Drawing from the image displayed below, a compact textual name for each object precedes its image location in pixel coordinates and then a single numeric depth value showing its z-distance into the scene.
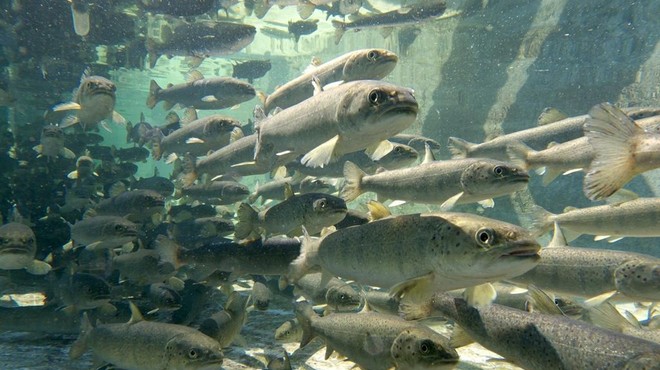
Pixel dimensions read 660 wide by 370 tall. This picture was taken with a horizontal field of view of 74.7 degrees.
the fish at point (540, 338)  2.61
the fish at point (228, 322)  4.41
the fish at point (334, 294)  4.99
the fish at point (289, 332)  5.18
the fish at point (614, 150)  2.61
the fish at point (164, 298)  5.16
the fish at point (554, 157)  4.86
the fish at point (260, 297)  5.25
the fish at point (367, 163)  6.00
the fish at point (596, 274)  3.98
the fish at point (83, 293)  5.21
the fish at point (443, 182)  4.11
